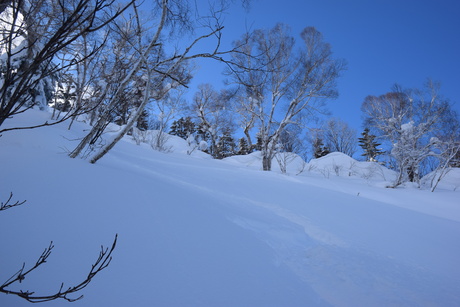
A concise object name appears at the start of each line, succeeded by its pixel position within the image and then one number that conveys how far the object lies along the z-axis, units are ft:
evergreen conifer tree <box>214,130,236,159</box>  94.99
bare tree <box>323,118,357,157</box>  81.30
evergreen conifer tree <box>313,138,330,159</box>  84.25
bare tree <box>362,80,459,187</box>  29.78
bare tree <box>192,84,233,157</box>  65.67
